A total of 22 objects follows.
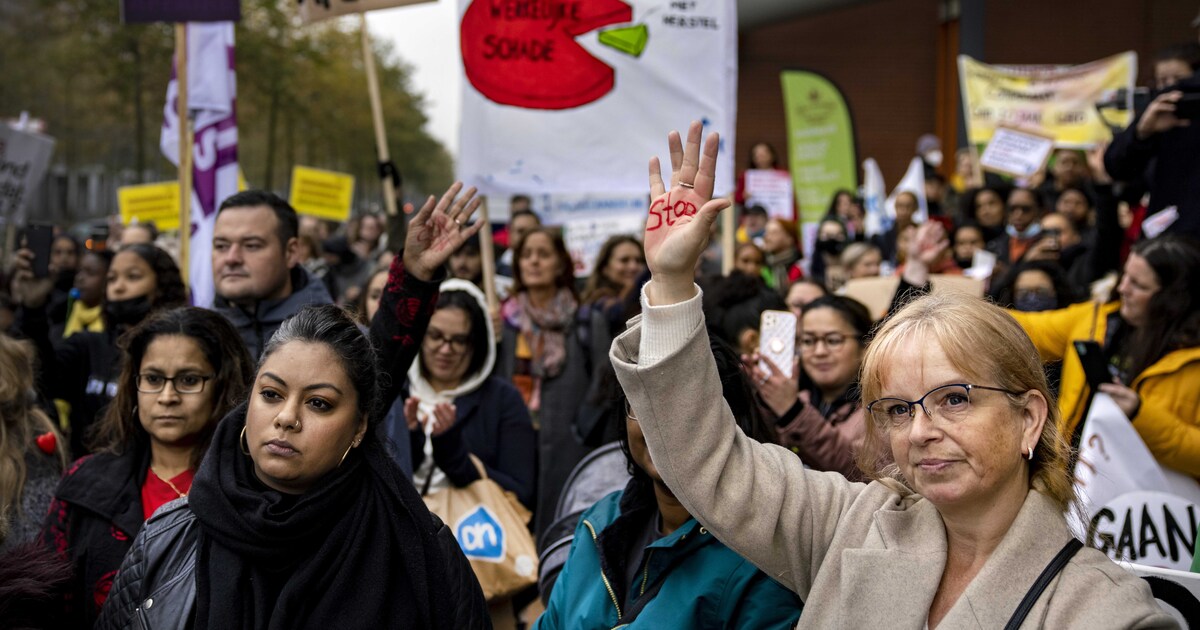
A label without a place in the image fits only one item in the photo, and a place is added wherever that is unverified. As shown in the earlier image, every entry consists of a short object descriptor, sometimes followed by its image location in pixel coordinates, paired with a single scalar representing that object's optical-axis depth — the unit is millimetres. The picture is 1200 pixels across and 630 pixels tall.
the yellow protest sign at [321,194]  11883
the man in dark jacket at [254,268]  4023
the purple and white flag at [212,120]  6453
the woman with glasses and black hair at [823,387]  3752
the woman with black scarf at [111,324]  5047
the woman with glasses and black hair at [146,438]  3055
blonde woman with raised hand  2072
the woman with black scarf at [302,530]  2453
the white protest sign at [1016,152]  10547
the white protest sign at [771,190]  12172
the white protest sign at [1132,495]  3594
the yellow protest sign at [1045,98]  12164
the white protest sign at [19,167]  9016
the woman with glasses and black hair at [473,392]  4500
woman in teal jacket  2445
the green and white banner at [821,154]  12641
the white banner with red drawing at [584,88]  5762
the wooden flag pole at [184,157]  5668
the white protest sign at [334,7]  5754
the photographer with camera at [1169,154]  5512
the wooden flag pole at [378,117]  5551
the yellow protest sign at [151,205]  9812
